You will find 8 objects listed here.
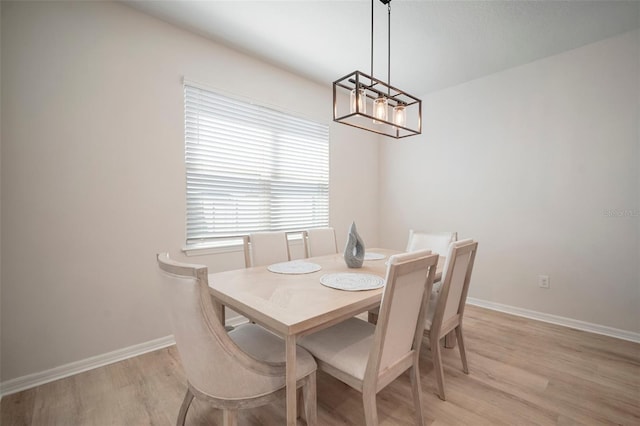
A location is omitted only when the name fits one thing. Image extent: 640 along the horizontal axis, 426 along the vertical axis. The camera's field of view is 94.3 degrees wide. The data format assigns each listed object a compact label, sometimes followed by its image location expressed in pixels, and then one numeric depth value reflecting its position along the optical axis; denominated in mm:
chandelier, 1730
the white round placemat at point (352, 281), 1541
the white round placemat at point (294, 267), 1899
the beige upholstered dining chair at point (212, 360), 1029
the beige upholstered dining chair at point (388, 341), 1212
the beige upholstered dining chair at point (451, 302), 1721
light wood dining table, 1142
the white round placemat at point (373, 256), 2361
